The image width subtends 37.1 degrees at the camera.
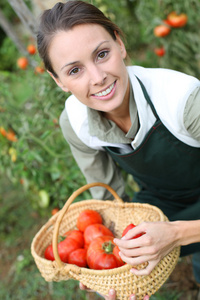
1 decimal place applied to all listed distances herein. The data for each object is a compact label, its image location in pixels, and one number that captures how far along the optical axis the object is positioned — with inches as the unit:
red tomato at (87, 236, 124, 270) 45.9
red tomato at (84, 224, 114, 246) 53.1
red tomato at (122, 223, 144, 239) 46.0
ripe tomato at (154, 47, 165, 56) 113.5
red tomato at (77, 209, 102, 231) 55.4
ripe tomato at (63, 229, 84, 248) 54.7
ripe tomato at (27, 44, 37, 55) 107.9
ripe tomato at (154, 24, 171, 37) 106.5
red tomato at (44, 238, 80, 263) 51.9
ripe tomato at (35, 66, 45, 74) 85.4
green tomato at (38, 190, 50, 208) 89.0
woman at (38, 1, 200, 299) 42.6
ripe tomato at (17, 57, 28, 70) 110.8
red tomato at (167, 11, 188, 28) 104.6
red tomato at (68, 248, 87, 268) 50.4
